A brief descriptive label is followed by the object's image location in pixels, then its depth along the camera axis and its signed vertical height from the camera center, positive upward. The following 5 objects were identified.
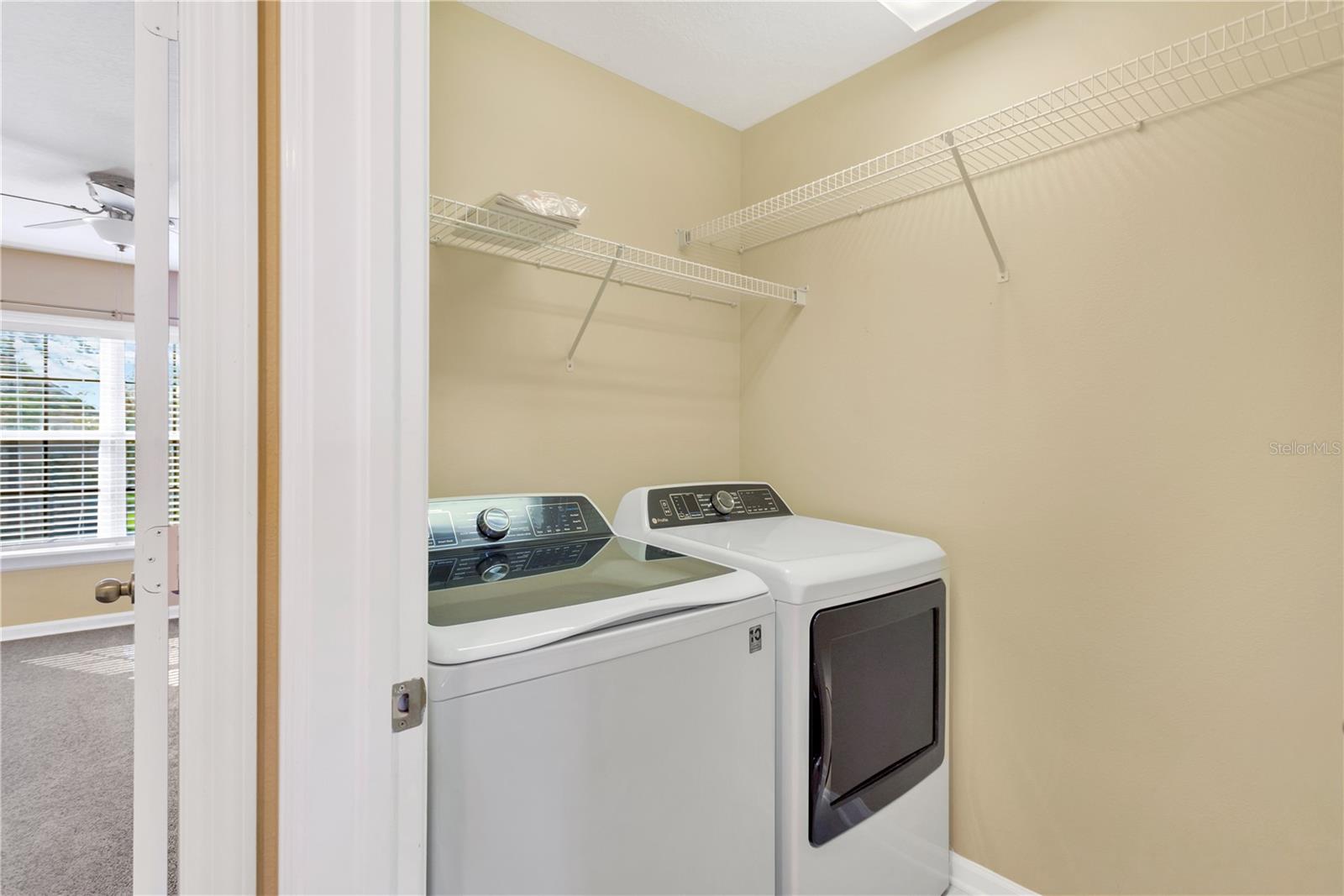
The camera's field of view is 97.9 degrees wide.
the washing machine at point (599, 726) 0.83 -0.46
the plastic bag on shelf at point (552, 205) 1.44 +0.61
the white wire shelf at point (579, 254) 1.51 +0.58
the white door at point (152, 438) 0.78 +0.01
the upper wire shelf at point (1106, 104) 1.16 +0.80
